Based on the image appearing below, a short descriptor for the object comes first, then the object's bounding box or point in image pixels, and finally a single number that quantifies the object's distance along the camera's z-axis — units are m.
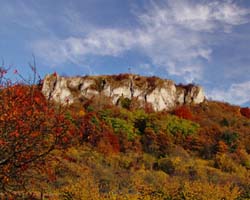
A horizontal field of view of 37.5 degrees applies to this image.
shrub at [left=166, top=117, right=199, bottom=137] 48.78
